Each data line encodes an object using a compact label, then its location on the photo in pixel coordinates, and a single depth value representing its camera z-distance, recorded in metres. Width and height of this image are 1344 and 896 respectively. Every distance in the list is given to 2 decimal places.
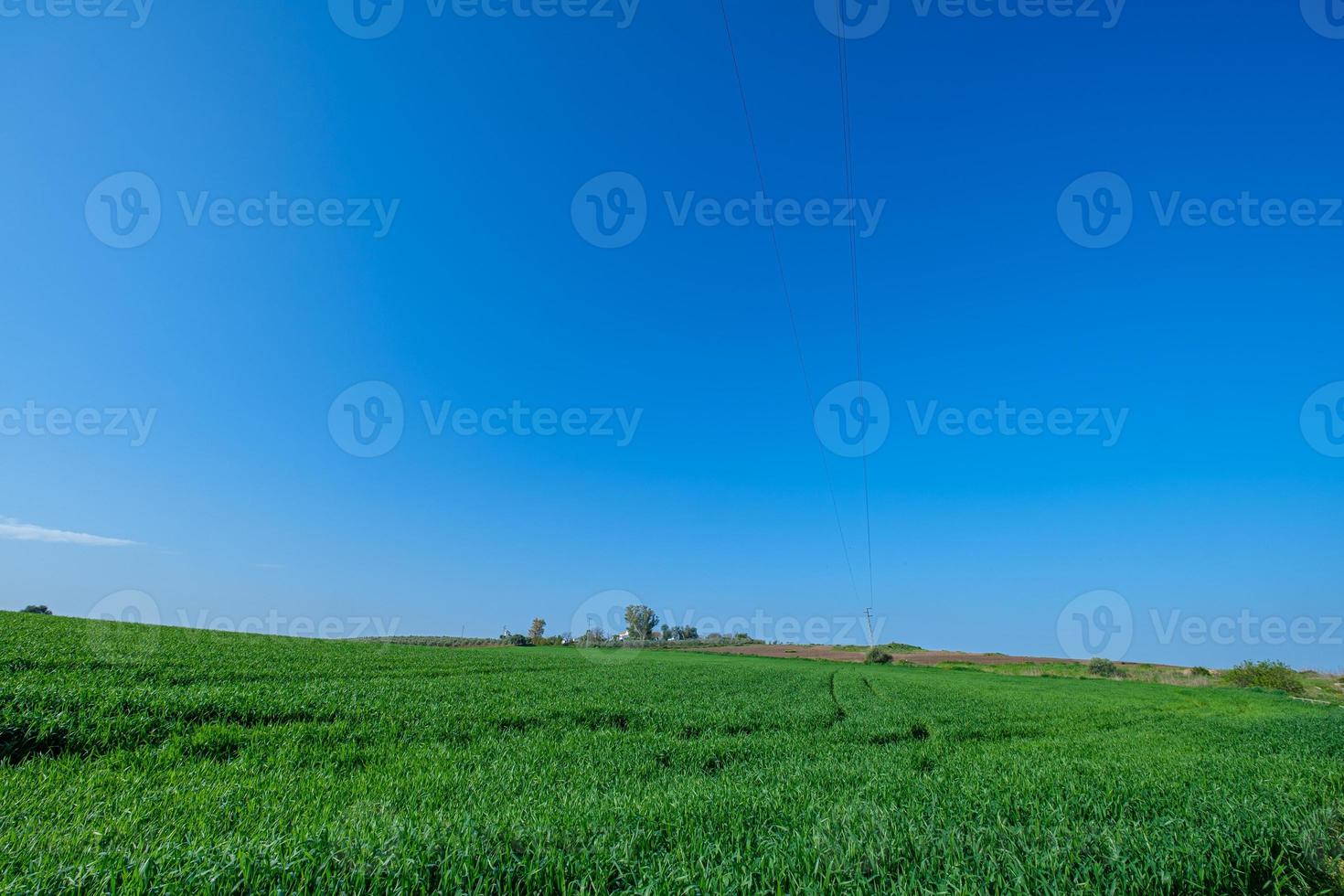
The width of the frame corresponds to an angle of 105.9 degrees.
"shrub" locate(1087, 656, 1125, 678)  70.06
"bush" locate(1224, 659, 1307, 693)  58.44
